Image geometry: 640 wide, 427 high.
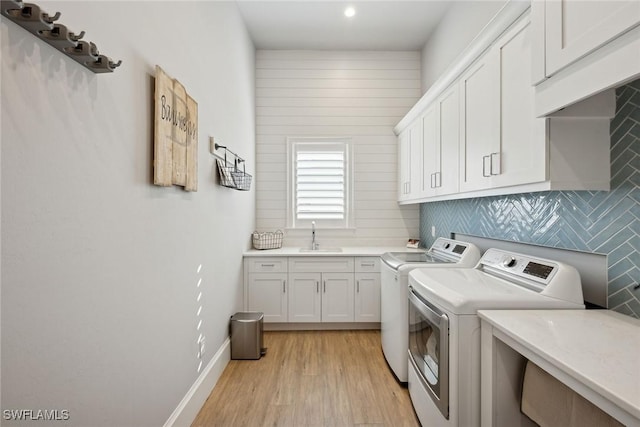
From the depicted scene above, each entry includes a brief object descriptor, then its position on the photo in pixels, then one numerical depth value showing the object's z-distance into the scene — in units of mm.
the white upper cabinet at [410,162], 3203
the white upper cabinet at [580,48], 946
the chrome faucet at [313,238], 3924
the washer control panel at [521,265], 1602
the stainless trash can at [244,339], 2877
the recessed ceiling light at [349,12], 3242
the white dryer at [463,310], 1457
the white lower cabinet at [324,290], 3494
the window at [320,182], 4098
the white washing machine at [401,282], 2400
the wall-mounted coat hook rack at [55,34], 801
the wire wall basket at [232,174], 2566
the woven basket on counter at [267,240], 3703
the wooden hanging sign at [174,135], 1542
